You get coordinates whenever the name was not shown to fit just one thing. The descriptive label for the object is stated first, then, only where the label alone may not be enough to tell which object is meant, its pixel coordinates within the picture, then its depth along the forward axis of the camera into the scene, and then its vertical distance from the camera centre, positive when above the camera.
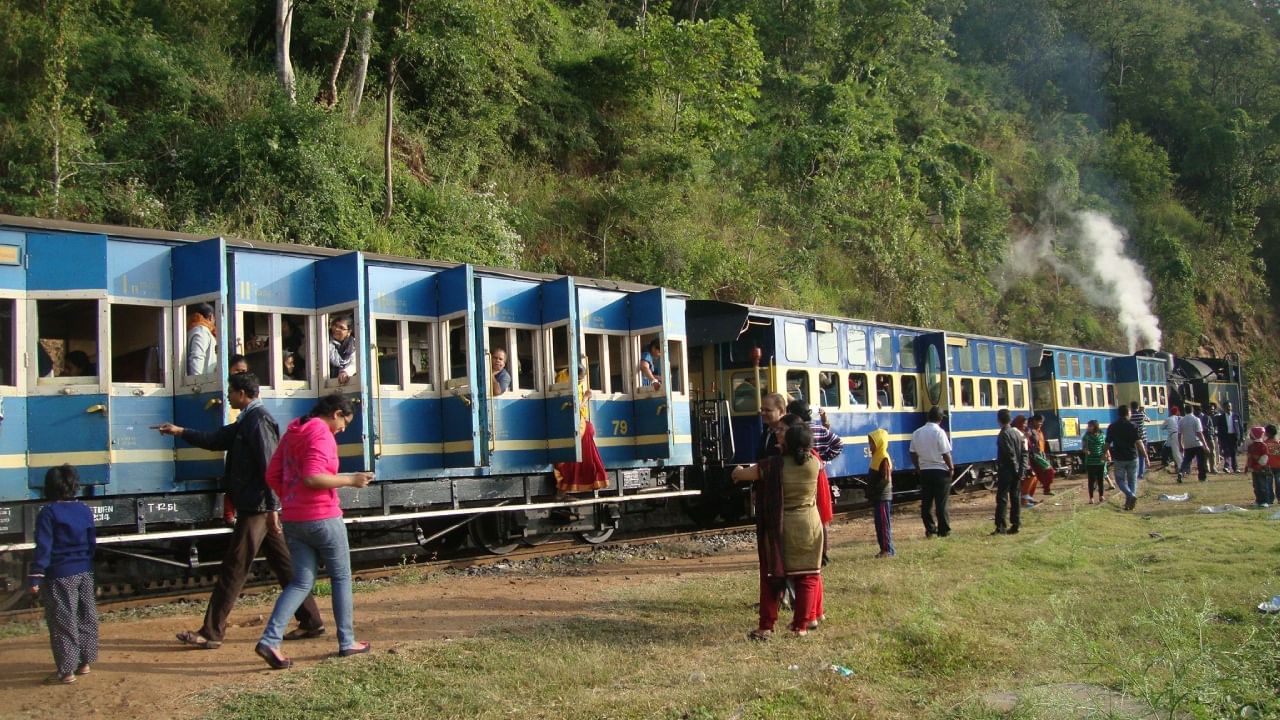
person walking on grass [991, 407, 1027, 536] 12.42 -0.83
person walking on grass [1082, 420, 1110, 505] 16.72 -0.89
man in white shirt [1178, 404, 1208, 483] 19.95 -0.89
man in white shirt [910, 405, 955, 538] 11.70 -0.72
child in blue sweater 5.89 -0.72
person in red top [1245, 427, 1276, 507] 14.90 -1.21
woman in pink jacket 6.07 -0.41
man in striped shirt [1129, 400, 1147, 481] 20.34 -0.53
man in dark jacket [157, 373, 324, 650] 6.65 -0.32
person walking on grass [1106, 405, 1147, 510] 15.36 -0.86
